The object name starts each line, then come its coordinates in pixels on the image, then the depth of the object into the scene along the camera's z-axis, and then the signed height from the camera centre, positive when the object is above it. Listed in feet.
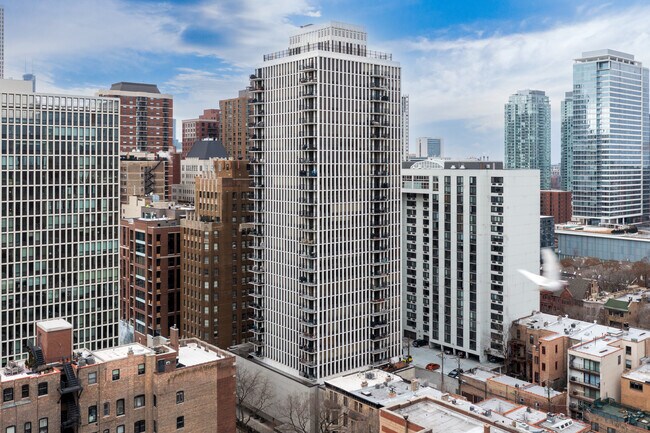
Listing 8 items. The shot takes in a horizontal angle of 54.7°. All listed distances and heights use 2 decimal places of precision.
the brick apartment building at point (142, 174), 469.16 +17.17
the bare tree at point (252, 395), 230.68 -74.10
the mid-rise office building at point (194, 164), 533.14 +28.40
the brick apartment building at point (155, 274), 296.51 -36.78
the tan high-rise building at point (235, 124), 616.80 +73.36
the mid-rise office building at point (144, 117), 548.80 +72.07
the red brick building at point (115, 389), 140.26 -46.59
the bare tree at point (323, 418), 193.26 -72.91
